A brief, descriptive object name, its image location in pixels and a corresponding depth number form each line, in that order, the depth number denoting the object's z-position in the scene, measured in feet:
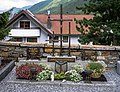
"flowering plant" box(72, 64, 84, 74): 26.87
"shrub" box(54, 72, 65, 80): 25.07
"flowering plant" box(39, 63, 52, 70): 27.01
